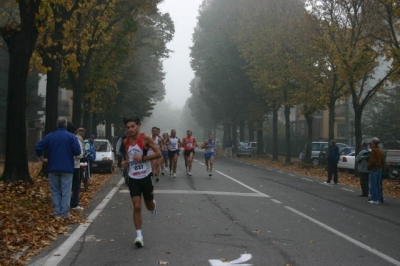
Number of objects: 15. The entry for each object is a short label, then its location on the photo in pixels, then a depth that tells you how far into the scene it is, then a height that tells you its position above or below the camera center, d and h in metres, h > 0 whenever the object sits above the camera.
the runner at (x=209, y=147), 23.31 -0.07
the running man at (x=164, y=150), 23.11 -0.22
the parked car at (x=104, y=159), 25.09 -0.68
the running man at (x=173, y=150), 21.92 -0.20
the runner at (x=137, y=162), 8.27 -0.26
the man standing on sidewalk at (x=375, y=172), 15.88 -0.67
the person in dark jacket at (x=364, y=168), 17.30 -0.61
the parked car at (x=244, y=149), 51.62 -0.29
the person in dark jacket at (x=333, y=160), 22.63 -0.50
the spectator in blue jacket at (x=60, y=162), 10.62 -0.36
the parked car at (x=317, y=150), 40.62 -0.21
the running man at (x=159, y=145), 18.02 -0.11
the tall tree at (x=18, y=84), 14.30 +1.48
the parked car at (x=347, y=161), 31.45 -0.75
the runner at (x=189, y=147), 22.41 -0.08
